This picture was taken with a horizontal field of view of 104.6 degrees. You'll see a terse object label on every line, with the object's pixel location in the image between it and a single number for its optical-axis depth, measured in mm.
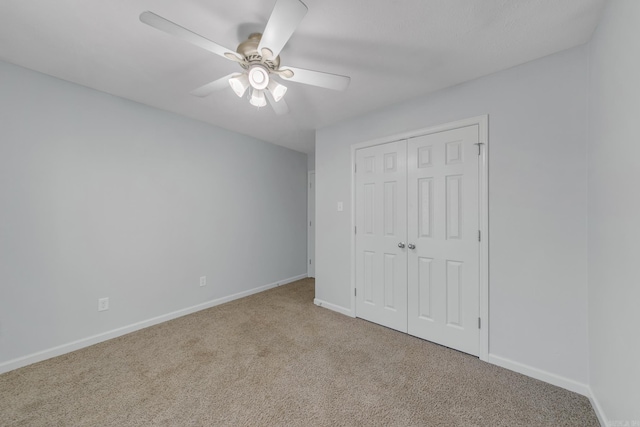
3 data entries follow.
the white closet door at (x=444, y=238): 2098
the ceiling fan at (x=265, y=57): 1105
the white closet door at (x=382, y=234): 2521
